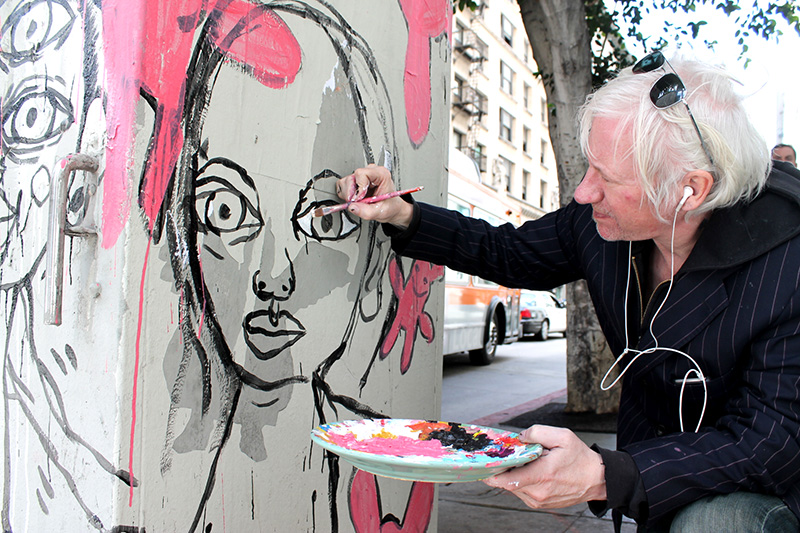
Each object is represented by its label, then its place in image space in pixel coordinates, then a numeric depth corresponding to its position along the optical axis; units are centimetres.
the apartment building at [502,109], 2656
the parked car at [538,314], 1592
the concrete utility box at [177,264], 124
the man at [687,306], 142
